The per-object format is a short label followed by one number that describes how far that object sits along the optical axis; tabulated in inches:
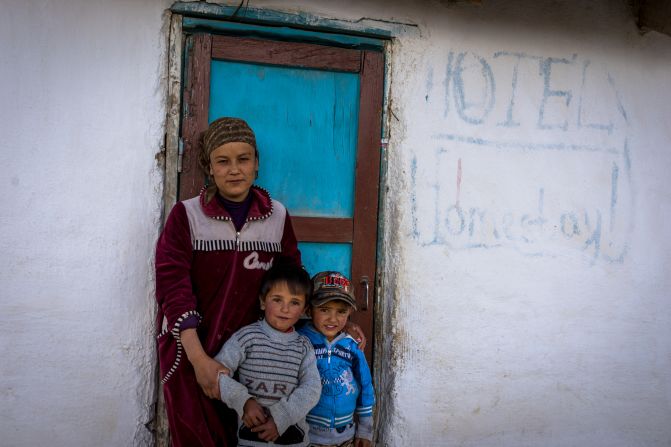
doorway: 110.8
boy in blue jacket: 95.9
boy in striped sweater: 87.0
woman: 91.4
